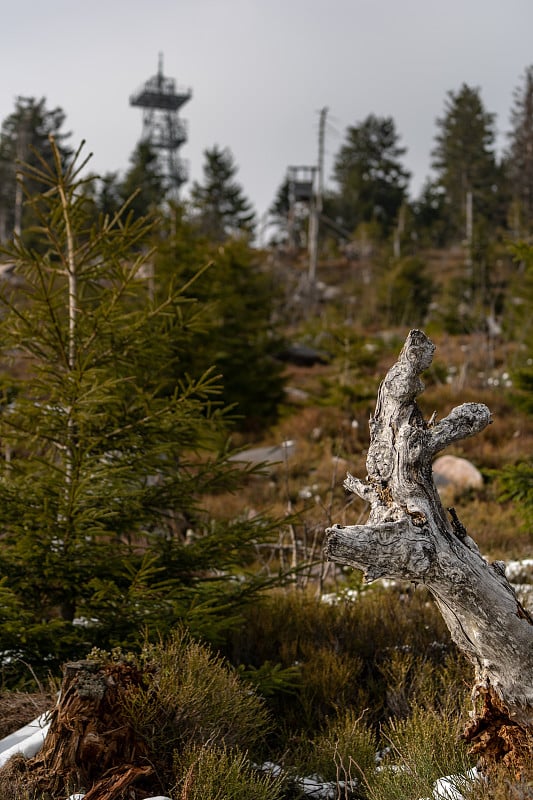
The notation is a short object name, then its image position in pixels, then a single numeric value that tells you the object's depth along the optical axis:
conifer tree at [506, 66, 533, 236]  42.34
